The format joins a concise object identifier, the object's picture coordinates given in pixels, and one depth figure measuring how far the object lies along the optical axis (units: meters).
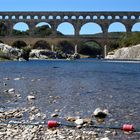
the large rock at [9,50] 52.72
